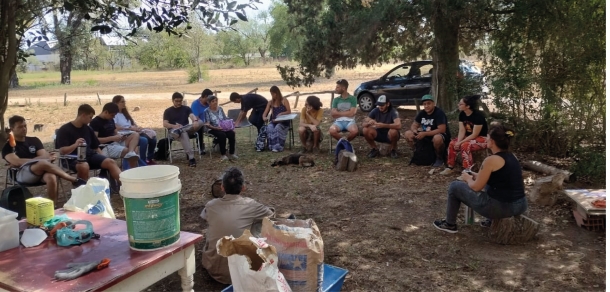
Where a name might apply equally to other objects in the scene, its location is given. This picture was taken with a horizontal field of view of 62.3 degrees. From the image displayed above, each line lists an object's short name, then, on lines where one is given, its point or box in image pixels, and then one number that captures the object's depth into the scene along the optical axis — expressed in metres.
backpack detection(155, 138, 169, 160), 7.85
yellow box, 2.91
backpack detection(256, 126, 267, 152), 8.41
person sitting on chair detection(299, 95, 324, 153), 7.99
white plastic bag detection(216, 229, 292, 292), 2.43
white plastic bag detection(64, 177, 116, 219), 3.84
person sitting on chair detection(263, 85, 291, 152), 8.33
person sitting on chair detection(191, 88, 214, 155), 8.09
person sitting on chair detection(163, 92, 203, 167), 7.46
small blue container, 2.97
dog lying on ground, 7.28
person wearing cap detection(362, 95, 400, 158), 7.41
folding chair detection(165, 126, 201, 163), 7.63
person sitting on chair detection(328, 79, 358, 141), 7.71
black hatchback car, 12.73
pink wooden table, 2.21
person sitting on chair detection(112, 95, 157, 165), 6.93
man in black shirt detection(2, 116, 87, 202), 4.99
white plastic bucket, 2.44
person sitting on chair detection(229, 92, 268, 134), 8.82
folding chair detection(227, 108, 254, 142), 9.22
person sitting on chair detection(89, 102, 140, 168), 6.17
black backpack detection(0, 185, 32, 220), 3.41
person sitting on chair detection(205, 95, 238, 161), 7.79
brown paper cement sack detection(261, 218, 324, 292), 2.72
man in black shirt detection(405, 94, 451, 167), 6.71
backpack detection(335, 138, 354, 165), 7.10
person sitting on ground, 3.38
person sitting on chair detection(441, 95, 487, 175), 6.11
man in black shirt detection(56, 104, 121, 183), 5.47
